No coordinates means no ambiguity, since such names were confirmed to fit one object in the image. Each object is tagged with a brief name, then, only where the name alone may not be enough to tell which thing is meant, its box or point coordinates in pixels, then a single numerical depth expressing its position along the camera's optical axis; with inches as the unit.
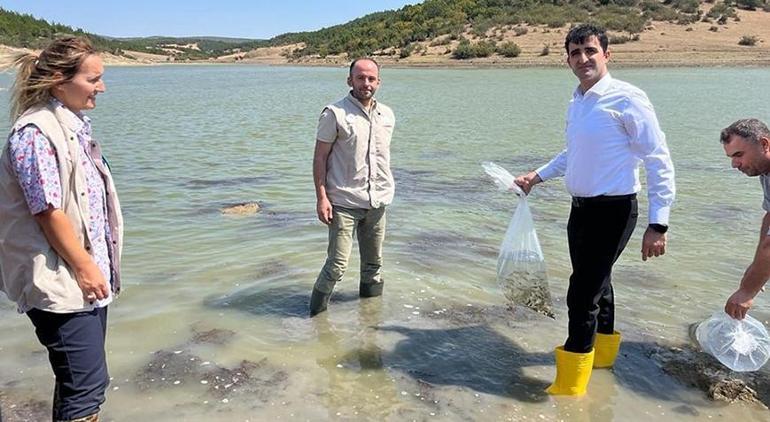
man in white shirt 148.3
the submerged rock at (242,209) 374.3
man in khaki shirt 196.1
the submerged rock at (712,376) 170.2
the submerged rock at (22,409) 156.1
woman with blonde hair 107.0
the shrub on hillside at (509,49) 2098.9
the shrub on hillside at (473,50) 2172.7
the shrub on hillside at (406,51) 2559.1
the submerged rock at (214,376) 171.8
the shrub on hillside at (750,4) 2409.0
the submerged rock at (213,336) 201.9
